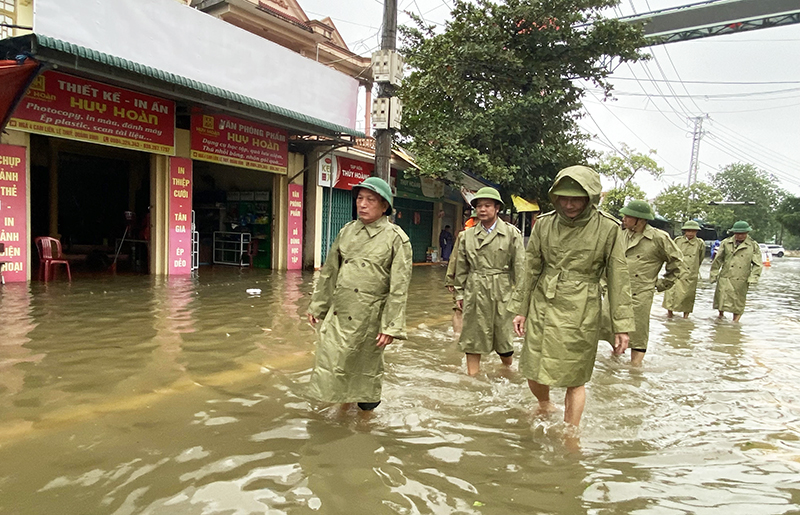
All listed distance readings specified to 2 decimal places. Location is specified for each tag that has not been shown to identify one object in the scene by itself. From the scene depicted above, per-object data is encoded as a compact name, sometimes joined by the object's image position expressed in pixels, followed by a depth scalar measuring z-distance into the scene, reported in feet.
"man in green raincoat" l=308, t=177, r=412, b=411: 11.23
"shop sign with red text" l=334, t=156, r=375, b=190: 48.34
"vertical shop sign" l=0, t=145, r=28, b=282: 26.81
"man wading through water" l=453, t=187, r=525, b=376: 15.88
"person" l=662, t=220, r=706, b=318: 29.53
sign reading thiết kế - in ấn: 27.12
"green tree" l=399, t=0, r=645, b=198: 42.98
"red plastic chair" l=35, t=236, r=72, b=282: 29.48
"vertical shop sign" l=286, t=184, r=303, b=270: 44.55
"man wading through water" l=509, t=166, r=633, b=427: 10.98
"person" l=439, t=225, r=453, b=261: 64.69
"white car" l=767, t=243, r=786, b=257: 174.79
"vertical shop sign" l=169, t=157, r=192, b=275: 35.32
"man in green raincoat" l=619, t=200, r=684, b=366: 18.80
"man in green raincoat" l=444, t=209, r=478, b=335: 18.42
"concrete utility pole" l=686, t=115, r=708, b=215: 132.13
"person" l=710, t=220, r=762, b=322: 29.45
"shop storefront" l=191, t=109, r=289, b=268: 37.52
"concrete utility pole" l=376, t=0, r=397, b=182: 25.57
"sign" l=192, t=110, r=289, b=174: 36.51
